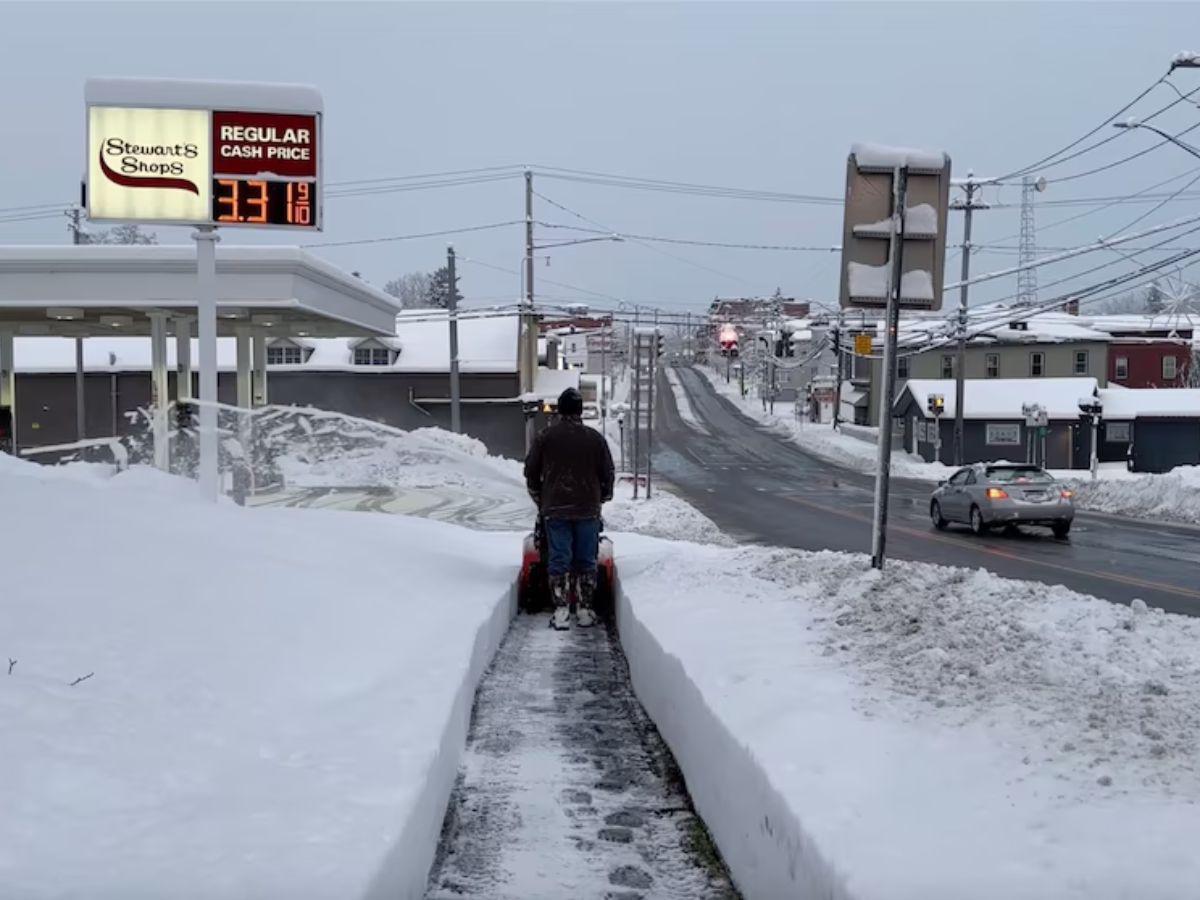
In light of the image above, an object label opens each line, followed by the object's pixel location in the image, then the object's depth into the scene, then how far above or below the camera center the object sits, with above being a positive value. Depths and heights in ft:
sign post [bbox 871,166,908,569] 28.45 +1.57
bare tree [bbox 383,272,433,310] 514.27 +38.65
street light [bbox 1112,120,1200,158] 69.66 +14.87
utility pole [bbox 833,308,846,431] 198.20 +2.58
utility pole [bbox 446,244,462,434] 141.08 -0.29
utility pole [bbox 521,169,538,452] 155.53 +5.57
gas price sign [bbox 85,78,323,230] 44.60 +7.96
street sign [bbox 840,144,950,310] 29.07 +3.76
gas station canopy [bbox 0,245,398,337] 66.59 +4.89
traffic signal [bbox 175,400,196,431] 52.06 -2.11
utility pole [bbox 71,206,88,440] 127.44 -2.71
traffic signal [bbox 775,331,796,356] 185.88 +5.79
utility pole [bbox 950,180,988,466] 139.54 +6.44
